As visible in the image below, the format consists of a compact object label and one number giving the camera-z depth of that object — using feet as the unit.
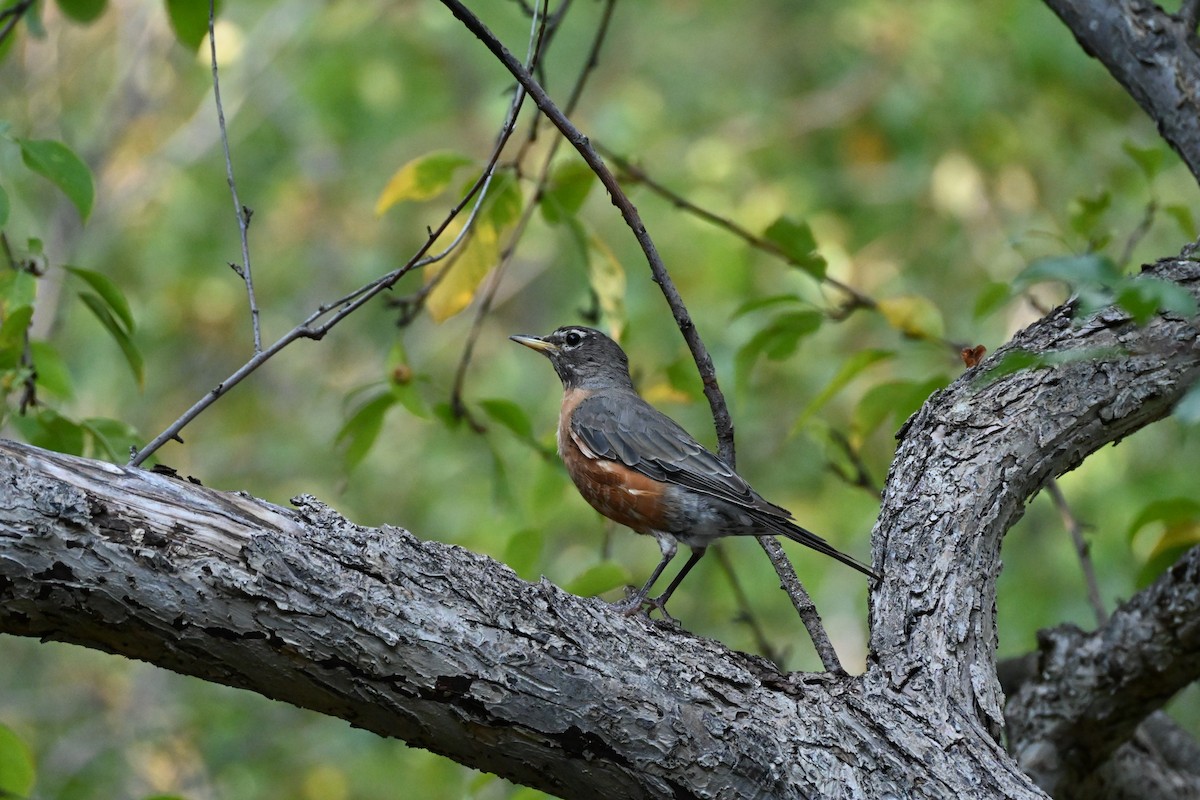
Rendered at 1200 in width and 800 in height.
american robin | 23.08
